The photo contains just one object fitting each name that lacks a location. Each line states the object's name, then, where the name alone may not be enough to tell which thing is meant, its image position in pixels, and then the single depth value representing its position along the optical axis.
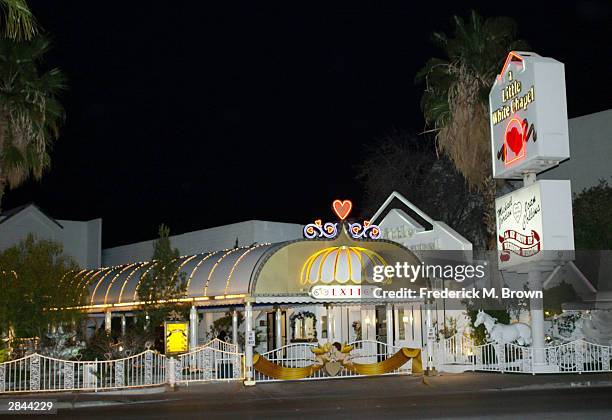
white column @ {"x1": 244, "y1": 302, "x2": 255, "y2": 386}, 24.80
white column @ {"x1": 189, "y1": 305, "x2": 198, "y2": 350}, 29.61
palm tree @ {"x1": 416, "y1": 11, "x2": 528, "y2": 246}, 29.45
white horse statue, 27.55
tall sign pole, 25.20
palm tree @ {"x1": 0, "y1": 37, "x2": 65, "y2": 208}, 25.75
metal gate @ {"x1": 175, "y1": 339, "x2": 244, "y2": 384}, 25.09
